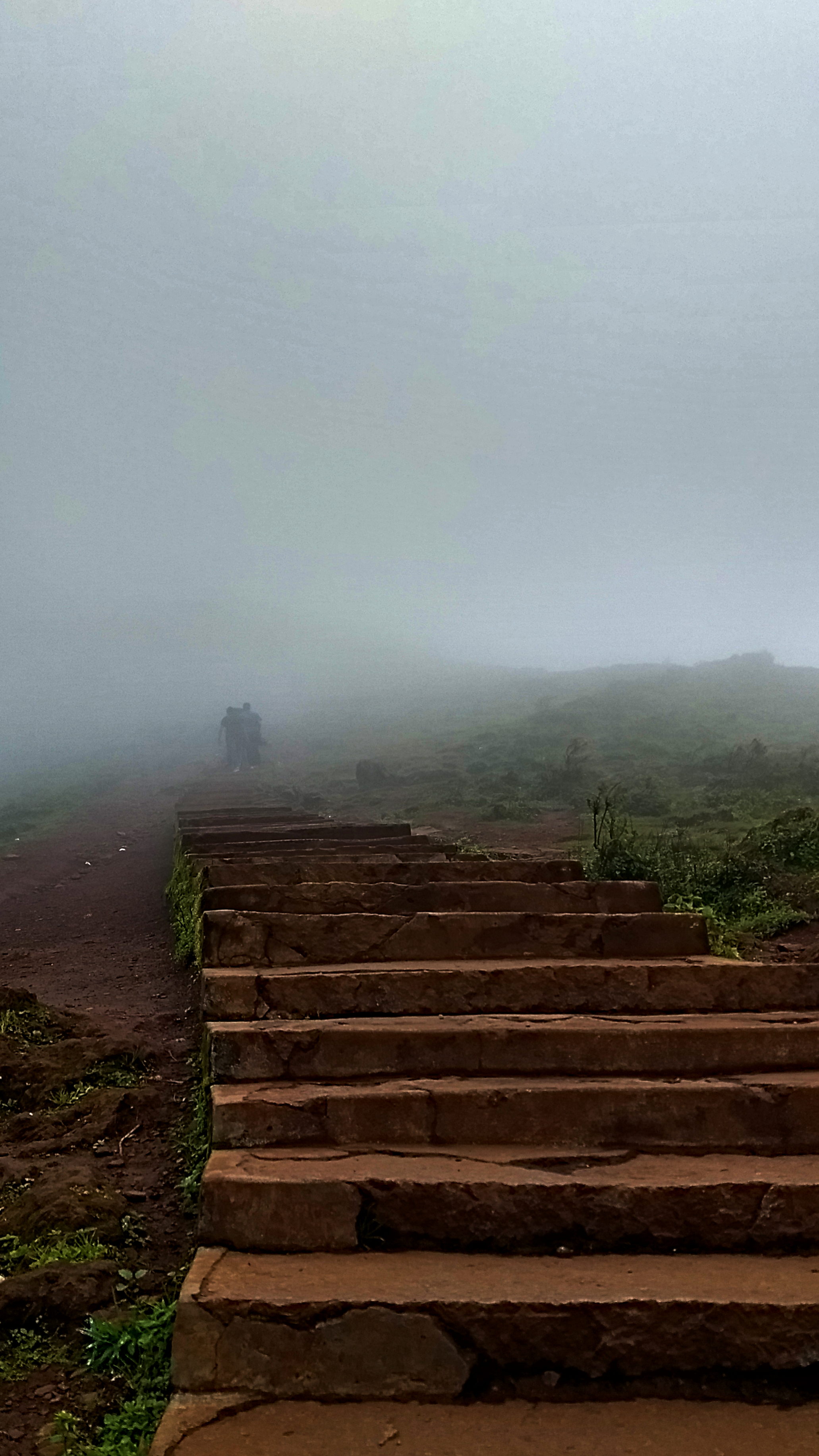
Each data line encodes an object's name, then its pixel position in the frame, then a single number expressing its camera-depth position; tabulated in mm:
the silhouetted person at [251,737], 29781
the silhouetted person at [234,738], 29688
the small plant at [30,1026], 5480
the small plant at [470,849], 9273
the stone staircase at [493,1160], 2703
